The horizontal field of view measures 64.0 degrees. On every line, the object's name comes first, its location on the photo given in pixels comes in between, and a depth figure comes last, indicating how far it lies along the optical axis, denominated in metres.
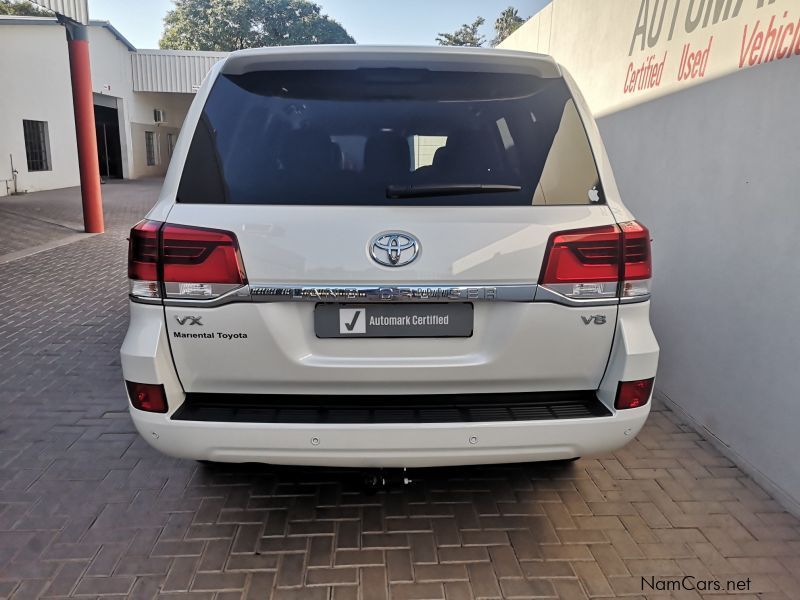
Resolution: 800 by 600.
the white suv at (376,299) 2.24
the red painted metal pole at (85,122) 10.61
